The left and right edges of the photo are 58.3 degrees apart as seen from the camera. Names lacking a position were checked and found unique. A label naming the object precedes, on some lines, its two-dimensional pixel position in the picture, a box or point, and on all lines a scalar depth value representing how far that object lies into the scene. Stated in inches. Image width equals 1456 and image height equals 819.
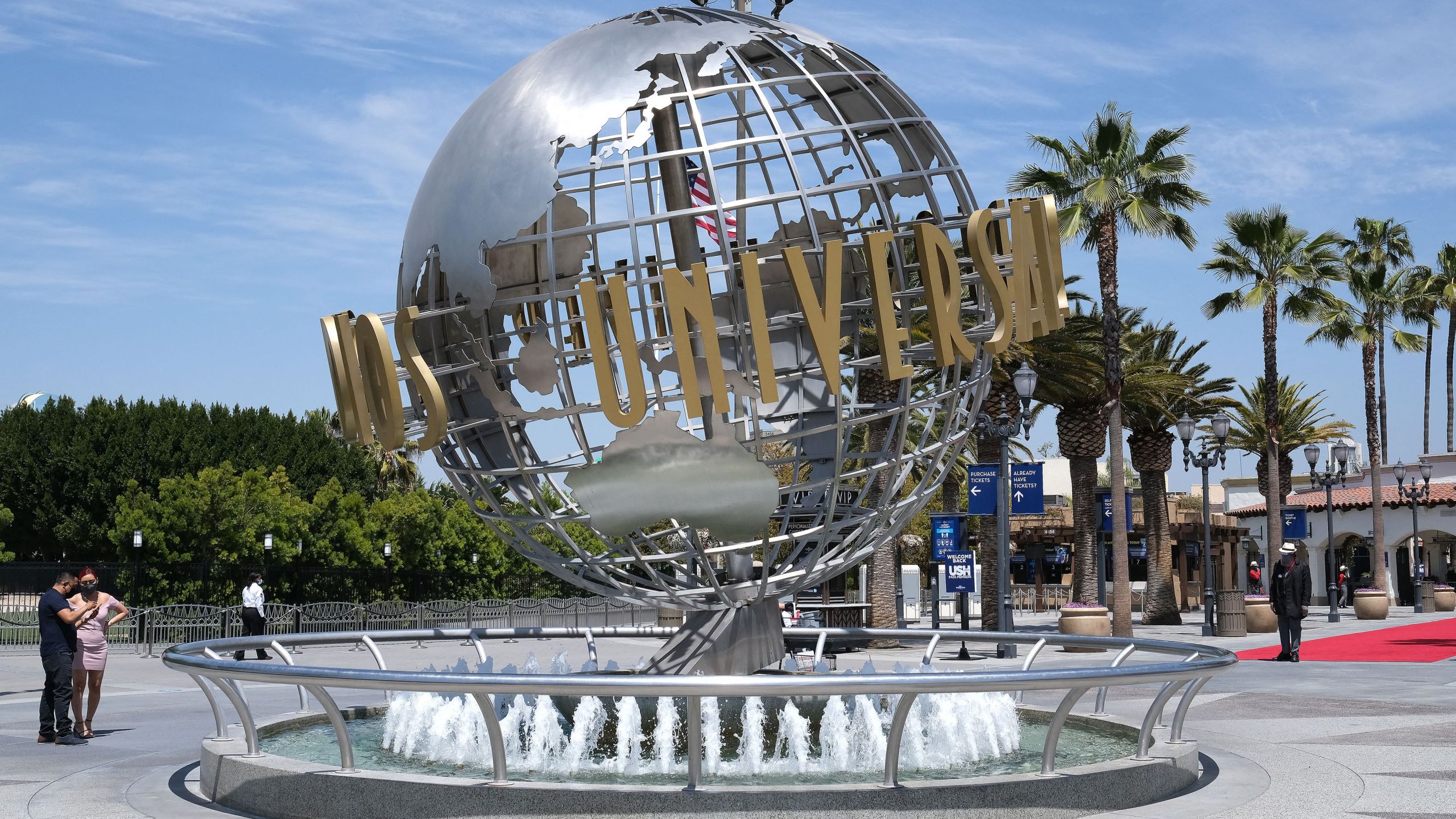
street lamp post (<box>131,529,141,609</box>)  1225.3
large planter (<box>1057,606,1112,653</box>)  976.9
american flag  411.8
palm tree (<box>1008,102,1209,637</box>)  1071.6
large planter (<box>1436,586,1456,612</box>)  1599.4
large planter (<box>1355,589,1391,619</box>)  1401.3
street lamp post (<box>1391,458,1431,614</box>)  1669.5
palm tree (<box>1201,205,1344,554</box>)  1412.4
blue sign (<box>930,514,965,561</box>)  953.5
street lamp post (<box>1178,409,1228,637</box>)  1085.1
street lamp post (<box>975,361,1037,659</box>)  796.6
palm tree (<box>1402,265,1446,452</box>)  2034.9
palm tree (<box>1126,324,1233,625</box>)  1279.5
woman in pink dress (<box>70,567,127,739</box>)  438.6
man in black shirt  416.5
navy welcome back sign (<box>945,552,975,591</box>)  932.6
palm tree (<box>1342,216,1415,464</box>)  1895.9
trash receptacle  1091.9
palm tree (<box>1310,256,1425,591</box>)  1712.6
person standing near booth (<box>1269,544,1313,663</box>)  750.5
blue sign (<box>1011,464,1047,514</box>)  933.8
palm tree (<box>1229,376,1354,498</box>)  1952.5
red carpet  823.7
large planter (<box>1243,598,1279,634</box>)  1159.0
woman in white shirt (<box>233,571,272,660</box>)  843.4
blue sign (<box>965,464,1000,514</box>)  919.0
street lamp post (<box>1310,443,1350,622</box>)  1388.4
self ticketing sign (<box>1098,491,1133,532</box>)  1237.7
